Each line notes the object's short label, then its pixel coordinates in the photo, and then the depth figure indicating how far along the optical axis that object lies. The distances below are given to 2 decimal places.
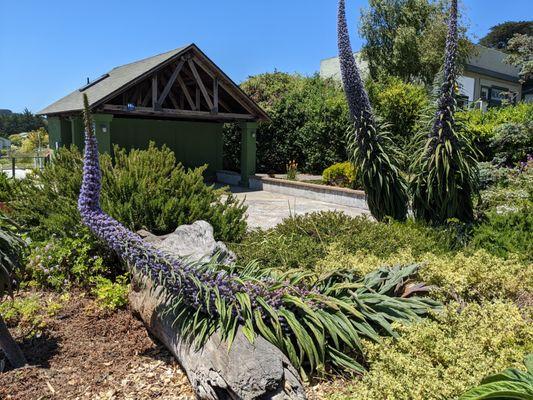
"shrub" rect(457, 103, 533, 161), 11.09
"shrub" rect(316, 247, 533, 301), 3.67
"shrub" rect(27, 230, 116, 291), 4.89
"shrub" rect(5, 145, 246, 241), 5.43
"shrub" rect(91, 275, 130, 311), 4.33
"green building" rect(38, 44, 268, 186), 14.09
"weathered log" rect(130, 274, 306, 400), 2.68
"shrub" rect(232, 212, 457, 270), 4.80
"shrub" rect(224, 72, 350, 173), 16.86
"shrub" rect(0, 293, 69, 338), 3.96
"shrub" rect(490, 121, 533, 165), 10.35
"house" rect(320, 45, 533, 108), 26.25
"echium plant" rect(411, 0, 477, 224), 6.00
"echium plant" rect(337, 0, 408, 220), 6.14
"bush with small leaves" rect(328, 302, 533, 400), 2.50
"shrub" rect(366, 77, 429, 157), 14.70
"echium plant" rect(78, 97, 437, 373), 3.10
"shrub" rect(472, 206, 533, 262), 5.16
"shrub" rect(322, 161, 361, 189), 13.87
